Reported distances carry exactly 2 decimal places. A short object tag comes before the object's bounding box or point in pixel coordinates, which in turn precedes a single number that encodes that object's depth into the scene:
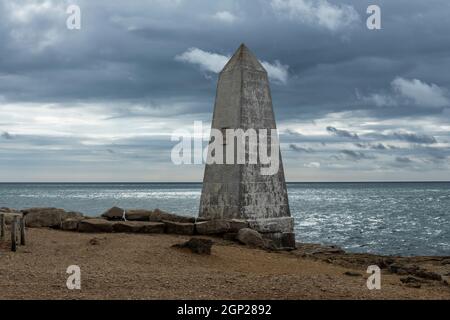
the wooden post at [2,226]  14.47
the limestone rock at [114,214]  18.22
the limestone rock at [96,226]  16.38
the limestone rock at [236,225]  16.03
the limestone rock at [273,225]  16.42
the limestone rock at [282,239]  16.81
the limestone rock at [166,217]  17.53
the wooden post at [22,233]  13.74
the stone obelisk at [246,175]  16.34
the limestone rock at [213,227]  16.08
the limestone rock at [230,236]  15.93
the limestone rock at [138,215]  18.36
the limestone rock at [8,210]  18.61
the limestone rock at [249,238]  15.67
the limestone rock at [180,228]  16.38
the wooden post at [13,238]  12.90
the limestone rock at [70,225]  16.76
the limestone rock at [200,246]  13.20
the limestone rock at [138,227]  16.31
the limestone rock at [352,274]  12.40
